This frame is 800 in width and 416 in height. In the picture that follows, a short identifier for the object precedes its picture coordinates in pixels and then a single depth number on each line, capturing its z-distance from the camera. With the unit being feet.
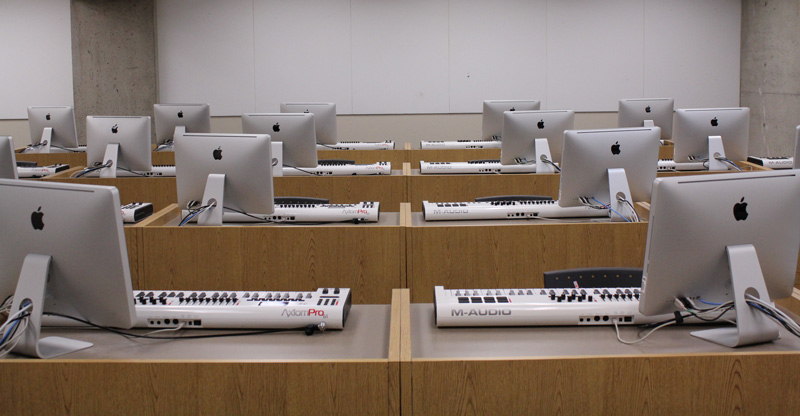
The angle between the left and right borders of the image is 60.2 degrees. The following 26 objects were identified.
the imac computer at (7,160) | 9.45
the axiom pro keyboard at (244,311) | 6.15
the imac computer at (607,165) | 9.48
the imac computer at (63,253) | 5.39
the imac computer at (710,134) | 14.51
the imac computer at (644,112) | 18.79
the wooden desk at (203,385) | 5.19
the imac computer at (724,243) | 5.46
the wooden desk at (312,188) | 14.33
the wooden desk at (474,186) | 14.33
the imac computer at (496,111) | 18.22
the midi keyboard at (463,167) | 15.71
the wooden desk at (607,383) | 5.18
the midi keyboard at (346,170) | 15.53
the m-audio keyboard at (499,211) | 10.84
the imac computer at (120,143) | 13.79
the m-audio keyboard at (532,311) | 6.10
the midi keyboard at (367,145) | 20.95
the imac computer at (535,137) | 13.97
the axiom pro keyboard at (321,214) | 10.66
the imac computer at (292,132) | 13.50
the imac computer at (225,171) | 9.50
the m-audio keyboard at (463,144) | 19.36
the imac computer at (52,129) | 19.60
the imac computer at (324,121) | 17.75
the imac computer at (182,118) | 17.87
